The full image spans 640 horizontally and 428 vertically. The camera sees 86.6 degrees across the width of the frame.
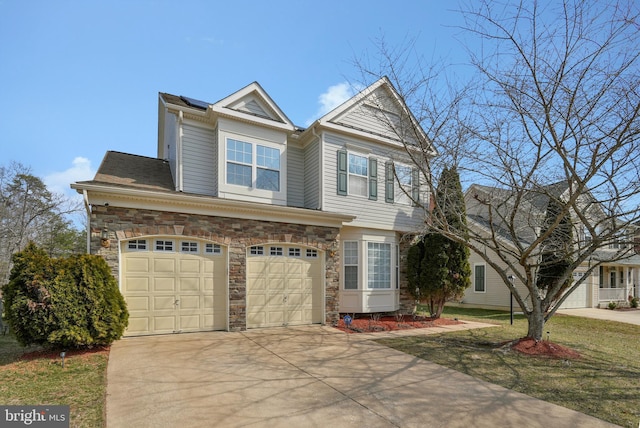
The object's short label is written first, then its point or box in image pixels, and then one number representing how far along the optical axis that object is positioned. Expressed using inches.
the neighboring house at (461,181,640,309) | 690.2
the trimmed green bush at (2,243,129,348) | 242.4
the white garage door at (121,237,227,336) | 314.3
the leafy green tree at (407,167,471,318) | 474.3
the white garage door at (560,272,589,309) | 735.7
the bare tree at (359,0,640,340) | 271.0
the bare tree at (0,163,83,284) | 801.6
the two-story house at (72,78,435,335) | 319.6
